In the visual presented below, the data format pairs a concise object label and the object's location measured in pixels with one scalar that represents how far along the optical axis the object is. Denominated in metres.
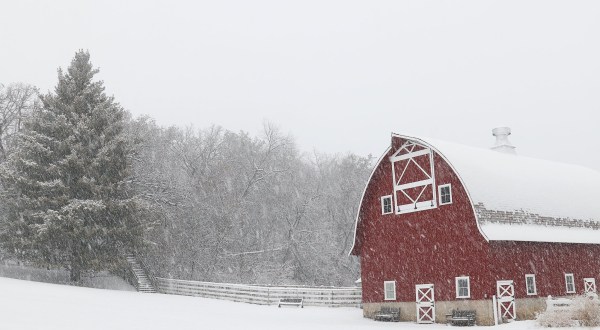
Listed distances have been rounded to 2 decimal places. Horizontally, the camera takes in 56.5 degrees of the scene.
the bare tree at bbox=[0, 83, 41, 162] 40.72
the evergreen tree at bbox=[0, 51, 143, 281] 28.11
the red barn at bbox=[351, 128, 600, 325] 21.52
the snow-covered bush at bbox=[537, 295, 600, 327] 15.78
